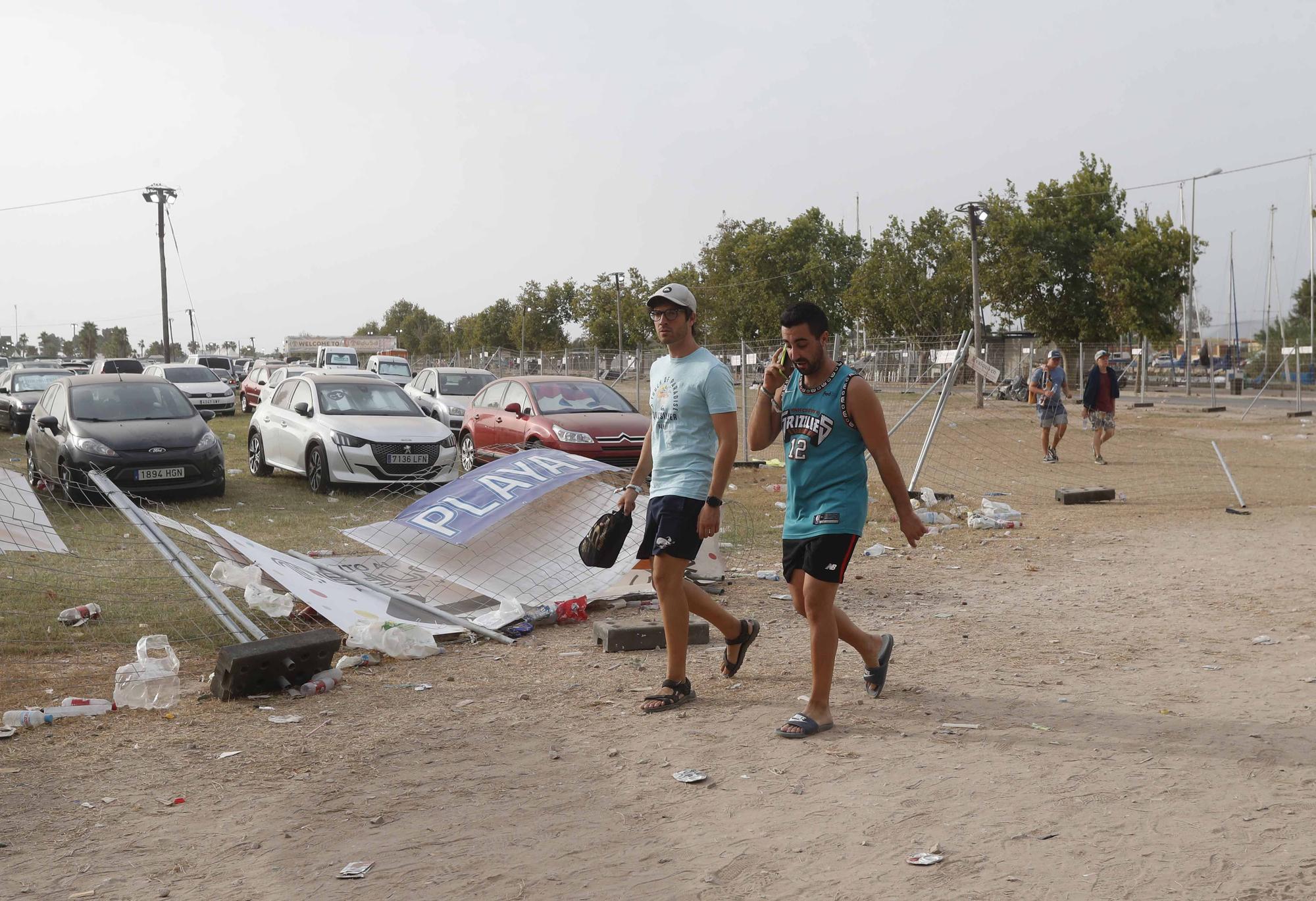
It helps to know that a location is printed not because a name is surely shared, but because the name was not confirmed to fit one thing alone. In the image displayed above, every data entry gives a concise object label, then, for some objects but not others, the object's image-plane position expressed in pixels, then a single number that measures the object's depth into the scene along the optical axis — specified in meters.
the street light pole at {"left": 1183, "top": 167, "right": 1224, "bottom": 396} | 37.75
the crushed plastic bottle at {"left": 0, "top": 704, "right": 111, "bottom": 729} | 4.79
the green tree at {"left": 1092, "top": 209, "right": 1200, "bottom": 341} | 38.97
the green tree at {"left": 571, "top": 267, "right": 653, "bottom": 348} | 69.12
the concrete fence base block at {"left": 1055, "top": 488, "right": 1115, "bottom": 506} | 12.21
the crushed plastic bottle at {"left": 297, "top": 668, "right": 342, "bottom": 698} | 5.30
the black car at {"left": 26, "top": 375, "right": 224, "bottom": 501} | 11.76
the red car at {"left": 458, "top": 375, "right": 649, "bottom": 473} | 13.51
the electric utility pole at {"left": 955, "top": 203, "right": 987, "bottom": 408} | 29.77
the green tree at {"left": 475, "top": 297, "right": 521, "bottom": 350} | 89.75
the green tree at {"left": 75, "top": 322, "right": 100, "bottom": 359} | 138.50
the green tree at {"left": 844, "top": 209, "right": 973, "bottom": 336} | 48.22
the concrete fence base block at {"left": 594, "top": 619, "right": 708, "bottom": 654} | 6.12
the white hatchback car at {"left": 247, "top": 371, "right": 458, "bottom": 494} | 12.66
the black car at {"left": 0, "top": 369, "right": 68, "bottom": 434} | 22.00
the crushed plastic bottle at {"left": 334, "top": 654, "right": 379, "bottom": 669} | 5.81
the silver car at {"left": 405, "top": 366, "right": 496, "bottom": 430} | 19.30
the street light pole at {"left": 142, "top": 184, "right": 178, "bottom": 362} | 49.44
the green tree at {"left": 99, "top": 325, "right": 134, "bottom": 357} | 130.62
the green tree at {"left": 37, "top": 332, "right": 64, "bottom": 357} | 146.25
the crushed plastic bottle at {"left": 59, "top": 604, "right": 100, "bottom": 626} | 6.68
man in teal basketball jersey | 4.48
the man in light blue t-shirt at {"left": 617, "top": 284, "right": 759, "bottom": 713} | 4.80
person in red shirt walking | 15.88
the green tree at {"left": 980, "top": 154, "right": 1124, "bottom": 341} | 41.88
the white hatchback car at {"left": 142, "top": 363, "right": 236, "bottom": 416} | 26.17
